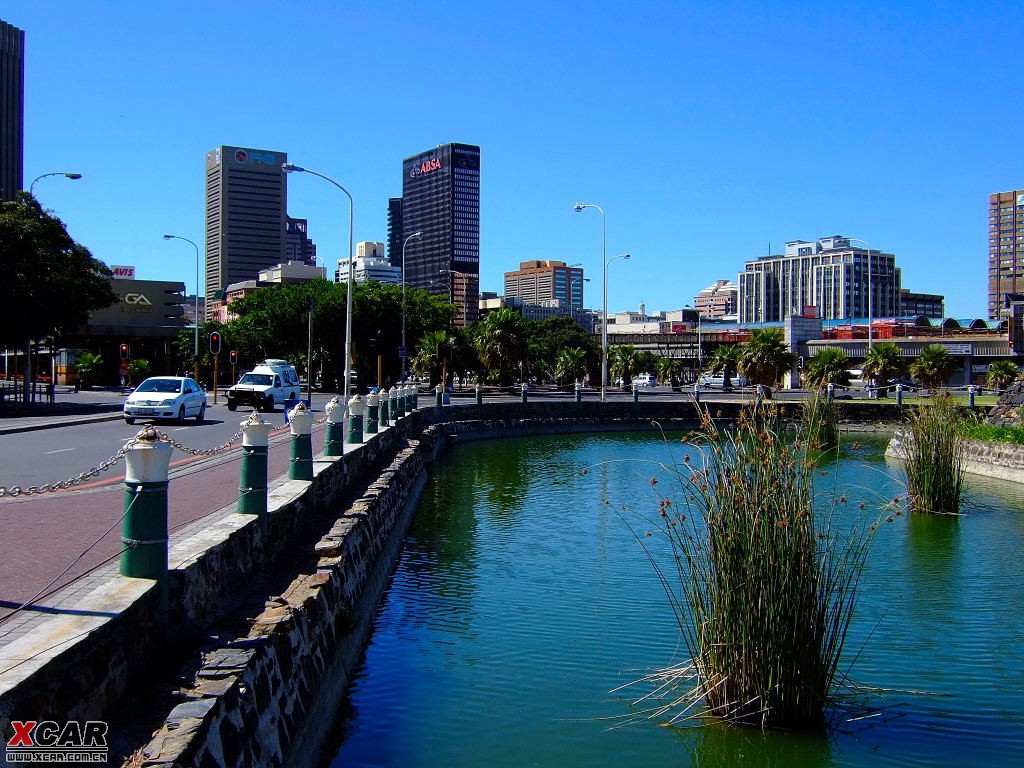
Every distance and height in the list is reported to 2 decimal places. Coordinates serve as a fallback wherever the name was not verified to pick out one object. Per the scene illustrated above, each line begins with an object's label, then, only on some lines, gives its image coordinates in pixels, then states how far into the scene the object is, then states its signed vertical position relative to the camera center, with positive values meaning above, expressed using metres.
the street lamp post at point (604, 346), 54.78 +1.85
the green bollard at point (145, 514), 6.26 -0.92
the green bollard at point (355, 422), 20.02 -0.98
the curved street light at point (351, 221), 30.89 +5.86
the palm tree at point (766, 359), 58.09 +1.29
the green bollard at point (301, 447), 12.55 -0.95
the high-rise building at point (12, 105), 150.88 +42.64
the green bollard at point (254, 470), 9.29 -0.94
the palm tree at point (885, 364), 66.38 +1.15
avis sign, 102.19 +11.02
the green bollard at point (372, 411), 24.88 -0.94
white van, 37.78 -0.54
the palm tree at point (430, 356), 65.81 +1.42
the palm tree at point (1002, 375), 69.06 +0.49
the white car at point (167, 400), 29.30 -0.81
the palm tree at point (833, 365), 55.98 +0.92
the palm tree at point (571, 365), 84.56 +1.13
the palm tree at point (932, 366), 61.72 +0.99
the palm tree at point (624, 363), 91.62 +1.47
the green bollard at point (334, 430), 16.27 -0.95
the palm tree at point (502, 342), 69.06 +2.55
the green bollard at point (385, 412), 27.88 -1.07
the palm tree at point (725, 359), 77.26 +1.68
